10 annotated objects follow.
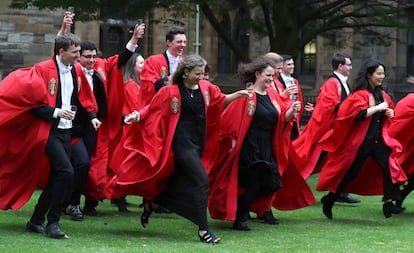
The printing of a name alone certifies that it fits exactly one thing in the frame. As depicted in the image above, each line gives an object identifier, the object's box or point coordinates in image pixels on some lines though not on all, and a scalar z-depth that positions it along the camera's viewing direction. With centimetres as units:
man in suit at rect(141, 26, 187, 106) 1299
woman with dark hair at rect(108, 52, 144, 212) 1312
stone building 3181
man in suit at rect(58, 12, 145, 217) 1165
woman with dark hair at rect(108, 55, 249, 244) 1062
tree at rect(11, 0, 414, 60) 2130
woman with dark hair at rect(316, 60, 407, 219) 1241
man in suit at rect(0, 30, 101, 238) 1058
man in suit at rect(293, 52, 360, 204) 1458
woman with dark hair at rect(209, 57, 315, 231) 1164
